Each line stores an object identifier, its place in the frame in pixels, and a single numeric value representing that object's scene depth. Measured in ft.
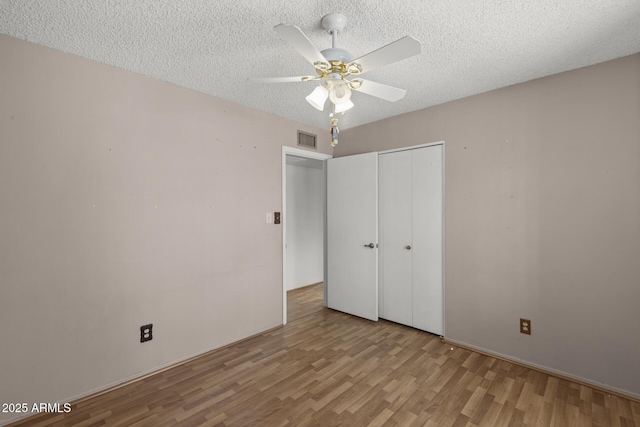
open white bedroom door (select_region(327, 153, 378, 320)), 11.45
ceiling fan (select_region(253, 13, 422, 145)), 4.46
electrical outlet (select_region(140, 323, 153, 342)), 7.72
